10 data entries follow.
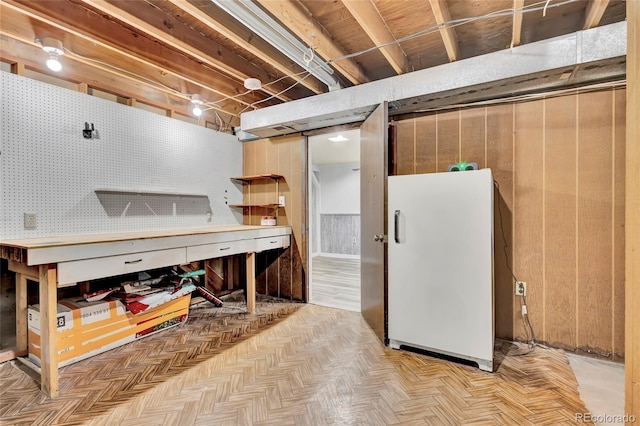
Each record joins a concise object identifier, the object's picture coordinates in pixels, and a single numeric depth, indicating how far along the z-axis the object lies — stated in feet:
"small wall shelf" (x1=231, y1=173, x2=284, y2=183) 12.08
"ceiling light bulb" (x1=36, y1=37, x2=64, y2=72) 7.02
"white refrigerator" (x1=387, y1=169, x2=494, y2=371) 6.75
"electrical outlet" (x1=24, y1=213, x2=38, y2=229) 7.23
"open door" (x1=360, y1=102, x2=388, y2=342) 8.07
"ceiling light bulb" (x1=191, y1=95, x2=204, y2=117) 10.09
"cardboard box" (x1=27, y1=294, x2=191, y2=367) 6.90
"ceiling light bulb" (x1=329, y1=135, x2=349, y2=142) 15.33
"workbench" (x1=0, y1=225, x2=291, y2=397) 5.72
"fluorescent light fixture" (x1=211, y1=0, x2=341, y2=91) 5.67
